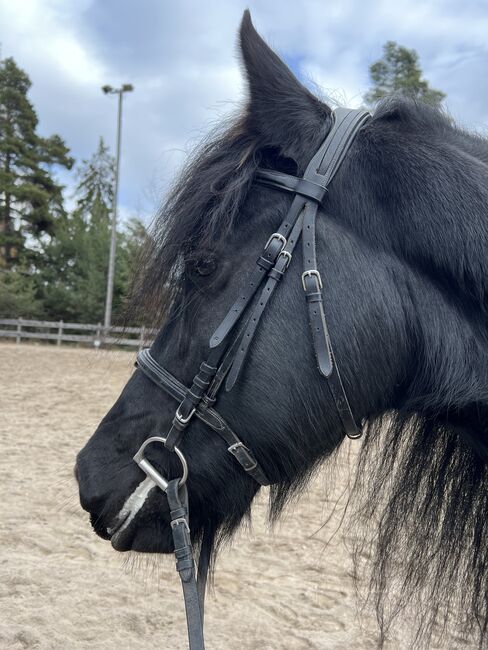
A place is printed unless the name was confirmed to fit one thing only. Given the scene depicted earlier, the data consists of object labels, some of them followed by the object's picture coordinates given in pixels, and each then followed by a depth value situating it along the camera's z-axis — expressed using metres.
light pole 23.89
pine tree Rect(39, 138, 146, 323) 28.70
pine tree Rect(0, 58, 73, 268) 31.30
